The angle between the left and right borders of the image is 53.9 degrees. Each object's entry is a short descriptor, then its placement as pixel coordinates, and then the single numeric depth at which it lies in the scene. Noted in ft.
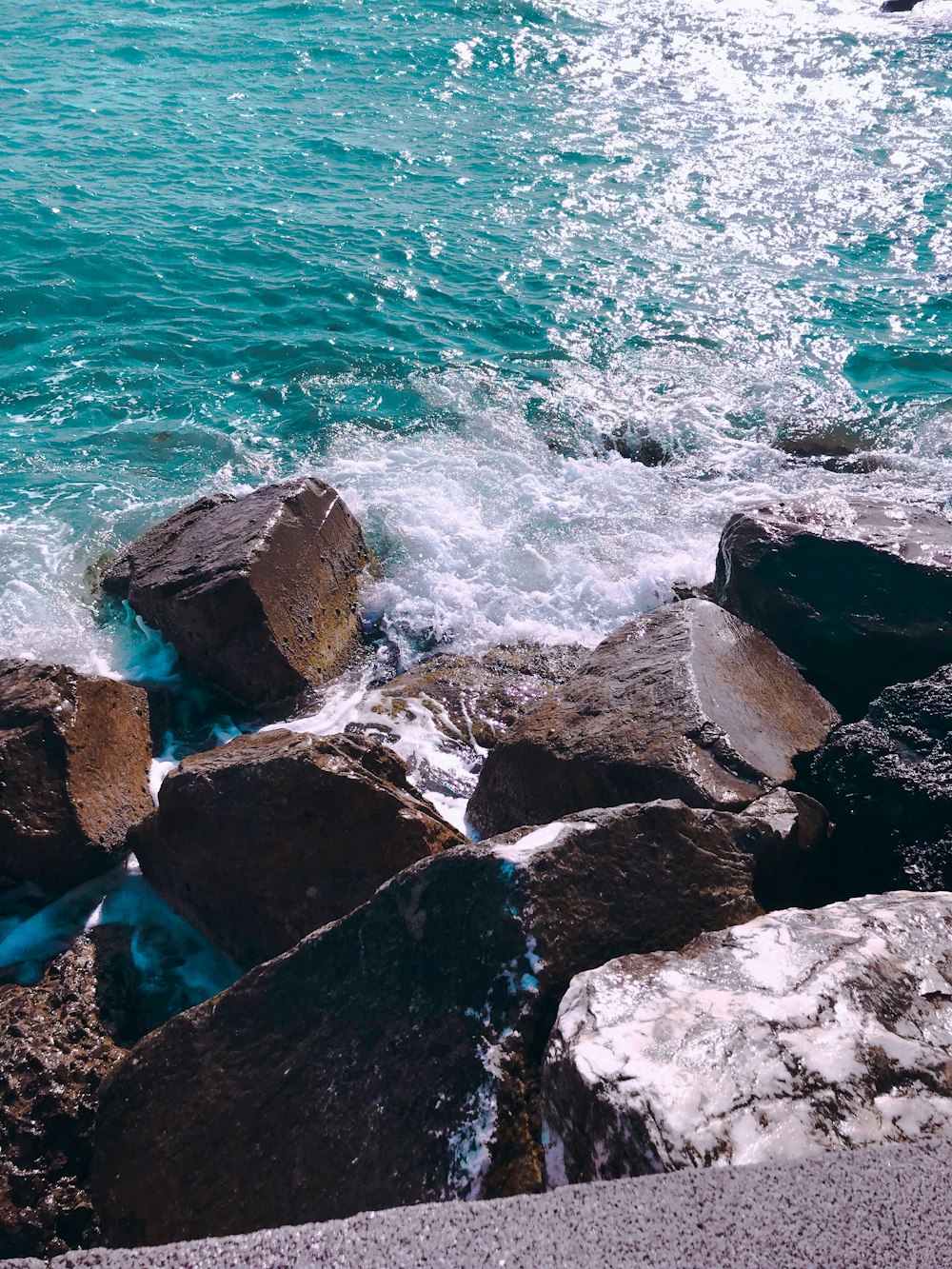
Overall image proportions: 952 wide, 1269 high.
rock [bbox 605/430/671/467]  30.04
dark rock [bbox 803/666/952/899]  11.87
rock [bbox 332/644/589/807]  17.72
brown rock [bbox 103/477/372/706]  18.88
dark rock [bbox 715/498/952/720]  17.21
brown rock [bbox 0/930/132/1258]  9.79
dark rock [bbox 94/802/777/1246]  8.11
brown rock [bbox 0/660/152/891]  14.08
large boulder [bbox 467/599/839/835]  12.84
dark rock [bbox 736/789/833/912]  11.07
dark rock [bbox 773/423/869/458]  30.12
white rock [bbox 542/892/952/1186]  6.61
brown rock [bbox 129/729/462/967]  12.76
